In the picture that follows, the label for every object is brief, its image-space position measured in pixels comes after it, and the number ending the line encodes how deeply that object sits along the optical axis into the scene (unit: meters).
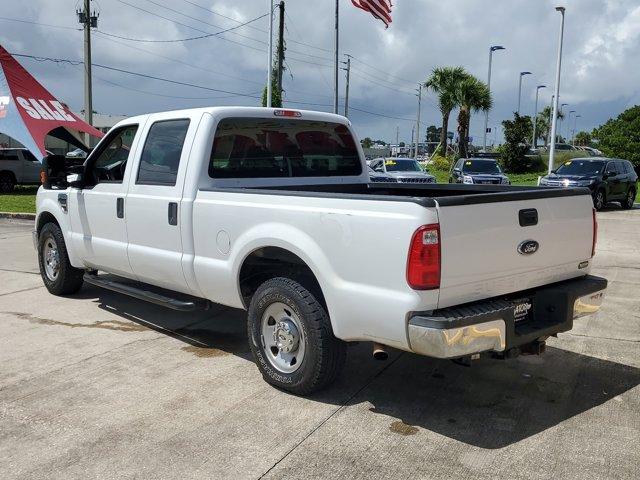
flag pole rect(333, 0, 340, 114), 31.12
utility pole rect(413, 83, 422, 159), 68.07
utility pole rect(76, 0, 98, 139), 26.84
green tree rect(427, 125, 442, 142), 138.38
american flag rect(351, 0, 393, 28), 23.15
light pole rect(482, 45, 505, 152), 43.78
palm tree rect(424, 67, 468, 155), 42.34
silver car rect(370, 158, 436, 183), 21.88
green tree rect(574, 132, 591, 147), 104.16
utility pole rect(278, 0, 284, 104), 31.02
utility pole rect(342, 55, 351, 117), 52.30
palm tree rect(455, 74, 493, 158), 41.68
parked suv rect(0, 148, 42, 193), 25.19
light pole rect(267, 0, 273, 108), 29.20
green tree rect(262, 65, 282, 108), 31.59
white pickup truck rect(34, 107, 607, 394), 3.65
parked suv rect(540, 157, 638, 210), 20.02
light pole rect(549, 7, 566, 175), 26.70
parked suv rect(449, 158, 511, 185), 23.02
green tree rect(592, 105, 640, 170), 35.06
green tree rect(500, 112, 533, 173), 43.50
